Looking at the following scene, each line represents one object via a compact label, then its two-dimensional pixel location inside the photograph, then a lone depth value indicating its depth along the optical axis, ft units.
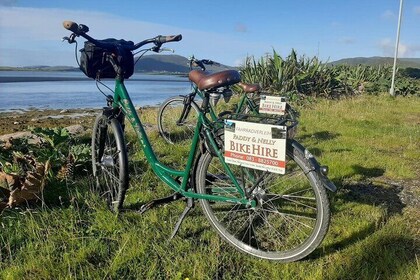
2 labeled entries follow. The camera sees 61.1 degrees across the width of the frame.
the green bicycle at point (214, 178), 8.16
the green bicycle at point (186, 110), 19.22
